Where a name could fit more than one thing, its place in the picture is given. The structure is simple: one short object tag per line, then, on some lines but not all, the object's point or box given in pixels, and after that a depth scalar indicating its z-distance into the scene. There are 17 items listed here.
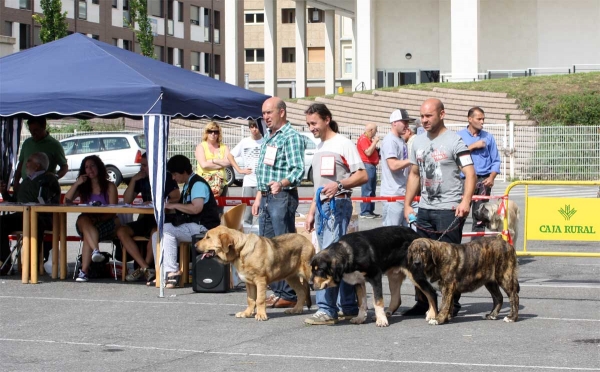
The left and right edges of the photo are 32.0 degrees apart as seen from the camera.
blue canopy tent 11.33
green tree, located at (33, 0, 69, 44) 50.94
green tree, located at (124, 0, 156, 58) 58.66
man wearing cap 11.91
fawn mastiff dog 9.54
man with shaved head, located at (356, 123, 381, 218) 19.22
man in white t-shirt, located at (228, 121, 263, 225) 14.65
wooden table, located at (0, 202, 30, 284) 12.15
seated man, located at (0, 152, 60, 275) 12.79
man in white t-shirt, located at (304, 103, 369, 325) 9.30
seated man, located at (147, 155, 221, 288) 11.68
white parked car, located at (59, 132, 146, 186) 31.17
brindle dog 9.04
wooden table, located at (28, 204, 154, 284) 11.90
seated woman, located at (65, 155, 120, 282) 12.47
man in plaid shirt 10.02
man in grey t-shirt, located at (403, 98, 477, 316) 9.34
